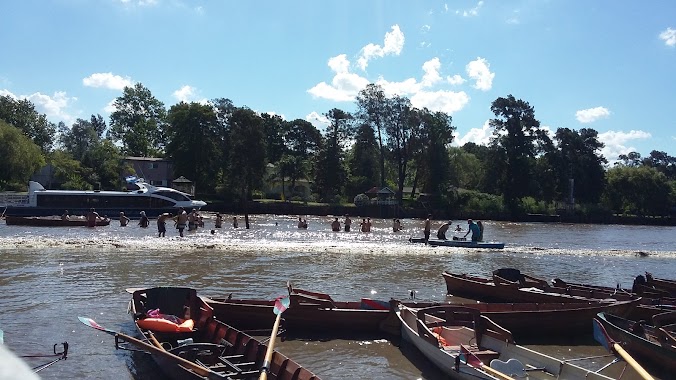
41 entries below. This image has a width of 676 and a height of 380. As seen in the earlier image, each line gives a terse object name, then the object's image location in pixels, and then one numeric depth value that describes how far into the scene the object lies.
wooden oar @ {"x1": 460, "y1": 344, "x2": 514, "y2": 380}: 9.95
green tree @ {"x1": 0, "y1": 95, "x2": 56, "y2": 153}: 94.00
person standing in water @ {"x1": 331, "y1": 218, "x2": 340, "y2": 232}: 50.28
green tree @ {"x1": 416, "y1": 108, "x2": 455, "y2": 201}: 88.62
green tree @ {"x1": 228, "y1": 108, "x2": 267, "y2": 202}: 83.31
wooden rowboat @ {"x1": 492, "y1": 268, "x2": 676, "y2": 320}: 16.66
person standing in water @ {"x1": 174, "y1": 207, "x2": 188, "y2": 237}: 40.91
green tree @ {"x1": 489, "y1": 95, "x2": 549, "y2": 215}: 90.62
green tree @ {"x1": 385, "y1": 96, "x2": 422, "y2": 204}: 91.44
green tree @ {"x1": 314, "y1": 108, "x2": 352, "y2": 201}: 90.75
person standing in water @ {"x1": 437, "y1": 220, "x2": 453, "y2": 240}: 38.97
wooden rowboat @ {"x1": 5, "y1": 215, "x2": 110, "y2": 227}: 45.50
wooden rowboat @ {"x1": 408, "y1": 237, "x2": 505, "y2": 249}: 36.47
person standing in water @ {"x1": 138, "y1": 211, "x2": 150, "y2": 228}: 47.44
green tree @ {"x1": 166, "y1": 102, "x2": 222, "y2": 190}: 87.06
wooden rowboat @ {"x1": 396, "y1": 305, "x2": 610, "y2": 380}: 10.44
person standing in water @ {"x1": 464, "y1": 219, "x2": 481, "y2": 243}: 37.00
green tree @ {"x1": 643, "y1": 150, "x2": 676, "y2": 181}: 159.88
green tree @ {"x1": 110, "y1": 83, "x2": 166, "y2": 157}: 115.00
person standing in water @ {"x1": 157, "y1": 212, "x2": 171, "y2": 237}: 39.72
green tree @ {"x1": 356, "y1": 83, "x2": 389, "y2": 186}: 93.12
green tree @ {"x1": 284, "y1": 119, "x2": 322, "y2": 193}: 108.75
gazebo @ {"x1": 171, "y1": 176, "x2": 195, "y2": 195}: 79.73
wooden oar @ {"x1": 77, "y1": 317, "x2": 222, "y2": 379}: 9.67
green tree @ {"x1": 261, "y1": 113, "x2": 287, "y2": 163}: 109.88
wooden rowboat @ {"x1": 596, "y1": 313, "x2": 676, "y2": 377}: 11.95
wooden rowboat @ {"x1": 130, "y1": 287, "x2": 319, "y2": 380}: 10.03
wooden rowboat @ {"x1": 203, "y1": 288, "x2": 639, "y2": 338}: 14.98
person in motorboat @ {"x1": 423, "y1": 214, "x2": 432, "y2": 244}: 38.74
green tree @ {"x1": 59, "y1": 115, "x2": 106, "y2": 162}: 145.12
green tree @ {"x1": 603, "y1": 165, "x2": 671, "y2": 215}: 99.12
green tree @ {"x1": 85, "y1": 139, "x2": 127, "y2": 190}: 85.62
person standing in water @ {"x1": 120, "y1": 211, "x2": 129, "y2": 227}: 47.98
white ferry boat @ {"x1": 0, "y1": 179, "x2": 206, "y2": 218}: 54.22
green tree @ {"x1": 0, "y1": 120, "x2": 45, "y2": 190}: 67.25
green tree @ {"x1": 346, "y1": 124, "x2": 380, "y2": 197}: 95.62
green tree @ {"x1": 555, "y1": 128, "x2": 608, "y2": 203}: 100.18
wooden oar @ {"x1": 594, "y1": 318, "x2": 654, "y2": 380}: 9.12
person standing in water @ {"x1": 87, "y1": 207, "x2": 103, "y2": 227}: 45.81
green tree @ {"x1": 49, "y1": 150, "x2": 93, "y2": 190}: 79.81
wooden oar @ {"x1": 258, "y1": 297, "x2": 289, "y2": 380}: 8.75
